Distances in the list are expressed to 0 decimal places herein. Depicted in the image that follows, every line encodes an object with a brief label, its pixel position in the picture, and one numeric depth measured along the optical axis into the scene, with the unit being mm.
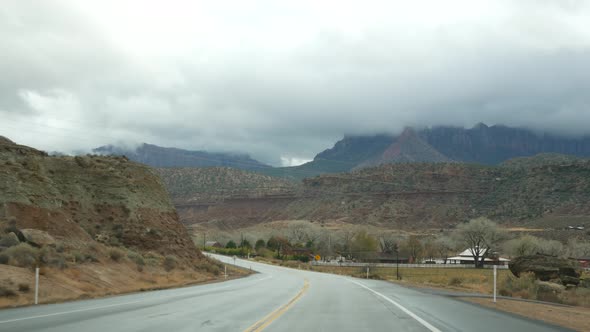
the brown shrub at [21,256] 26062
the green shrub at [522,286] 32041
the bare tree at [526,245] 88750
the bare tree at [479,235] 103500
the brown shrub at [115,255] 35625
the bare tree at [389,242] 120875
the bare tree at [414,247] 116500
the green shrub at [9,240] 28859
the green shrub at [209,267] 49162
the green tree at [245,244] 121644
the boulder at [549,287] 33188
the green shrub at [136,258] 37469
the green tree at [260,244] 119012
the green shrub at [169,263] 41906
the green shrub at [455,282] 46369
